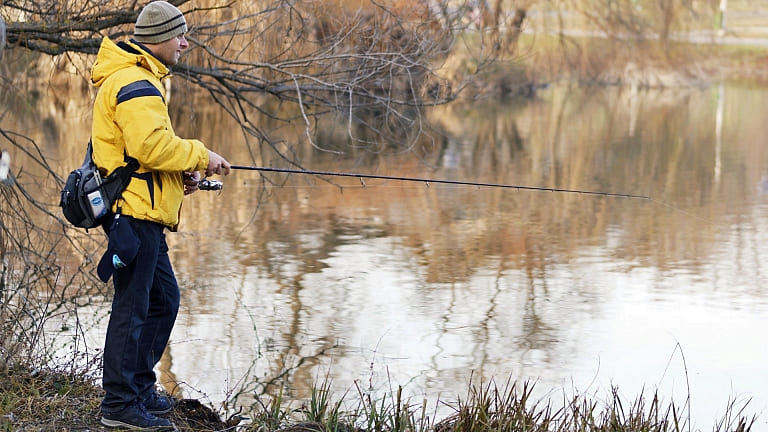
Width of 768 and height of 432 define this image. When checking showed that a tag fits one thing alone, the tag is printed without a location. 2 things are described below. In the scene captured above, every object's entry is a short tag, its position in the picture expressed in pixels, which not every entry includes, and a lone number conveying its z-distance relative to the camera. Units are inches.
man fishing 261.3
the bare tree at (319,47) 475.2
